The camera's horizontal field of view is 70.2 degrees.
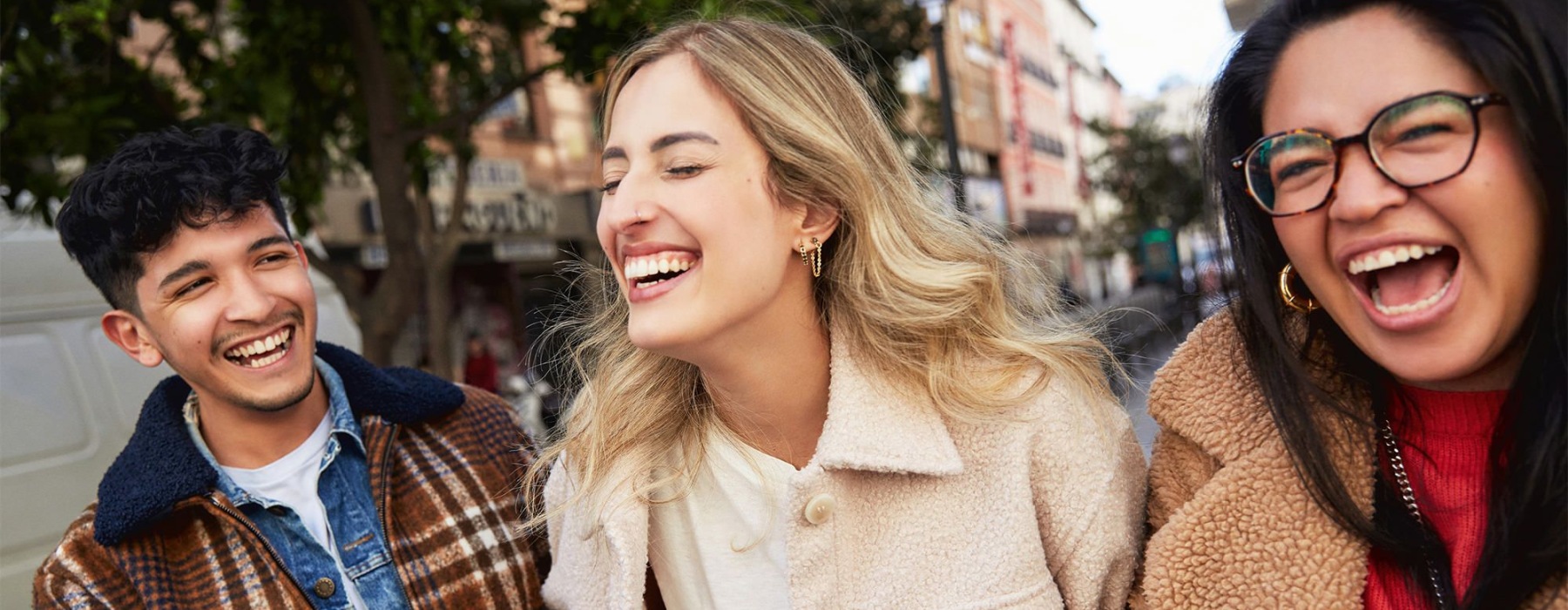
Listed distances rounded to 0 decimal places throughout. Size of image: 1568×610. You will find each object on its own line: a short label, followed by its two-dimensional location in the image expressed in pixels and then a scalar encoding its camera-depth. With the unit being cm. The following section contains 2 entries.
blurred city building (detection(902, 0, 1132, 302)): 3766
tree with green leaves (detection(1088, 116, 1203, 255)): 2633
